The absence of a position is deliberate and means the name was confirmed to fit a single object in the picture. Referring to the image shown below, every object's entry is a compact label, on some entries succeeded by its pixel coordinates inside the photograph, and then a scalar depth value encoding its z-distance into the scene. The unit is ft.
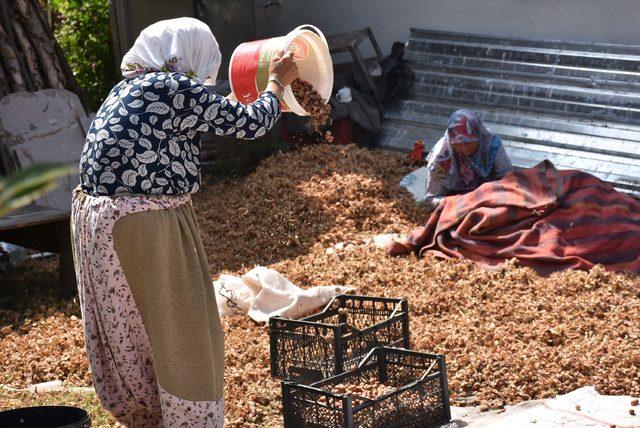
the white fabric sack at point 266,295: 29.93
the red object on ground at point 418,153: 48.77
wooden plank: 33.38
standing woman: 18.51
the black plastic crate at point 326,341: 24.12
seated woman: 39.72
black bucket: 17.56
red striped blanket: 34.05
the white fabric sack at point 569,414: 21.60
